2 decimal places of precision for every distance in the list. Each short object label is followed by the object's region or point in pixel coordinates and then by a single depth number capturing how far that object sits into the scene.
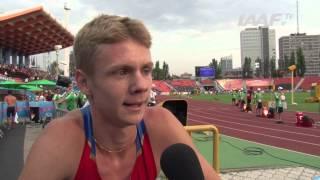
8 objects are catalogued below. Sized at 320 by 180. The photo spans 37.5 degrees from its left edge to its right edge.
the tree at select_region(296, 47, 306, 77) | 108.06
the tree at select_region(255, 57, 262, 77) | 129.55
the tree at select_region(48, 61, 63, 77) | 96.16
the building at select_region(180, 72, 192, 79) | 157.38
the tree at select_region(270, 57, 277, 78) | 123.19
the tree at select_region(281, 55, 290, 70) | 122.81
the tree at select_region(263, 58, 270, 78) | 128.00
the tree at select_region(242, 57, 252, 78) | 128.00
